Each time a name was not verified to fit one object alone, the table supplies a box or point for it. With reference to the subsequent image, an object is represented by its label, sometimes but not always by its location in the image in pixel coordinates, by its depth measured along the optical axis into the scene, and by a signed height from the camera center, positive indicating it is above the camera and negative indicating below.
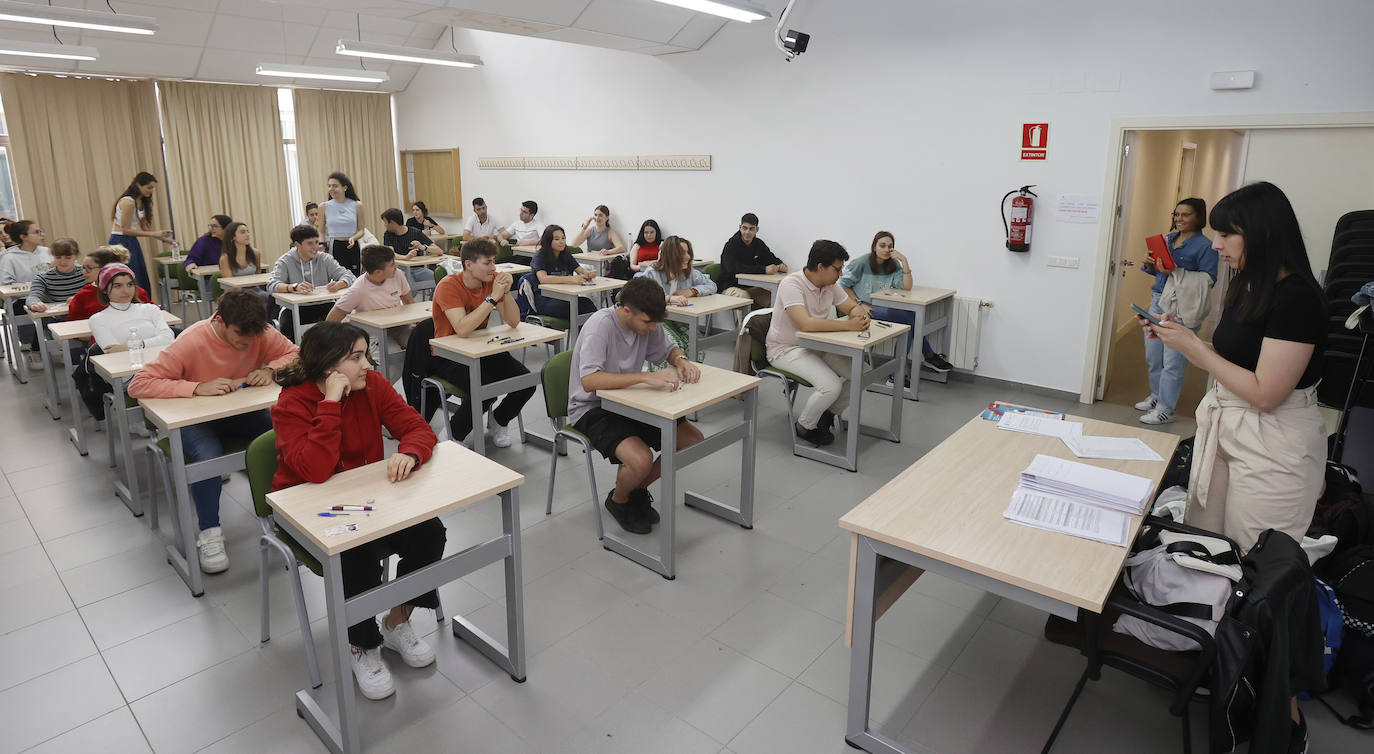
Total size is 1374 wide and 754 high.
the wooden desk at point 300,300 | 5.63 -0.62
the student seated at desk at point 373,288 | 5.14 -0.49
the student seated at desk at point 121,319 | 4.13 -0.56
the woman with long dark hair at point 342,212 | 7.91 +0.03
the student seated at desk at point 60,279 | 5.45 -0.46
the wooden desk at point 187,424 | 2.94 -0.81
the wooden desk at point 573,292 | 6.10 -0.60
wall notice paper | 5.54 +0.06
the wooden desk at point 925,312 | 5.69 -0.73
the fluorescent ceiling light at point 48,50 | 6.38 +1.40
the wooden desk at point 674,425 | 3.17 -0.88
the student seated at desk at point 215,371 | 3.15 -0.65
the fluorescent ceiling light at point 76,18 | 5.41 +1.44
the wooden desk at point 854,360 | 4.36 -0.80
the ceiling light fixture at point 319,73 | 7.61 +1.43
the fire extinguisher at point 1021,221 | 5.75 -0.03
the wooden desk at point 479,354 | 4.12 -0.74
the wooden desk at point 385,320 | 4.89 -0.66
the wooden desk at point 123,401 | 3.51 -0.84
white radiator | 6.19 -0.91
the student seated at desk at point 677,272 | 5.82 -0.42
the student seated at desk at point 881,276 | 6.02 -0.47
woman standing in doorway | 5.11 -0.39
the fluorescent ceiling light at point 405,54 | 6.63 +1.49
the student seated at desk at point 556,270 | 6.30 -0.47
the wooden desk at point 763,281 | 6.88 -0.58
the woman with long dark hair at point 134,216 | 7.46 -0.02
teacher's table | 1.87 -0.84
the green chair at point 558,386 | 3.70 -0.81
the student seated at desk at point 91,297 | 4.88 -0.52
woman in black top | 2.17 -0.44
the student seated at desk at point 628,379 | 3.37 -0.71
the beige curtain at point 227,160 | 9.66 +0.70
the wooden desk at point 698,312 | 5.19 -0.64
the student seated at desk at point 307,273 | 5.95 -0.45
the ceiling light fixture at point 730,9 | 5.04 +1.39
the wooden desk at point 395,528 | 2.10 -0.85
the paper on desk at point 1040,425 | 2.83 -0.77
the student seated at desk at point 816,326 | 4.45 -0.63
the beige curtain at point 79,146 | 8.60 +0.78
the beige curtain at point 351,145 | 10.73 +0.99
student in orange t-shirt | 4.38 -0.52
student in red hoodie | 2.41 -0.72
